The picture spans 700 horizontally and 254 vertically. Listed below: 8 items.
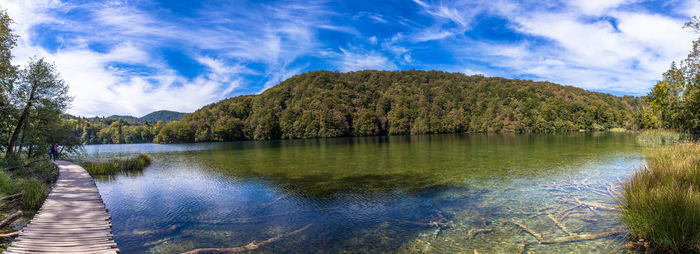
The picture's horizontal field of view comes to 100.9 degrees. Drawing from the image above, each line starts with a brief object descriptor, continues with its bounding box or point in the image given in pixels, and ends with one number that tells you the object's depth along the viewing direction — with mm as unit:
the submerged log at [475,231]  7148
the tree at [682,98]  22438
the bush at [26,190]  10711
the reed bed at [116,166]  21109
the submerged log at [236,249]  6773
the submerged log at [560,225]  7091
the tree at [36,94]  19922
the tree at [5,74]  15477
